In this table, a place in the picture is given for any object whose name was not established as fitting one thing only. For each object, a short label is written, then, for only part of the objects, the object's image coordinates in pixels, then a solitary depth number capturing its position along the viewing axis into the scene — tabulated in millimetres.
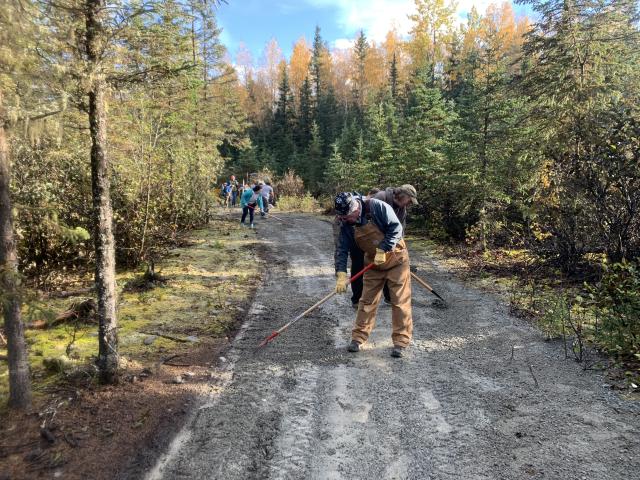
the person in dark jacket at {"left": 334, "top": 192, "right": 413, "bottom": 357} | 5020
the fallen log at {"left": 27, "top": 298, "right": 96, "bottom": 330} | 5797
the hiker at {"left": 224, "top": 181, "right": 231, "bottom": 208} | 26219
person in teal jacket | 16328
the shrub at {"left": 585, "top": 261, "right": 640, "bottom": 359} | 4555
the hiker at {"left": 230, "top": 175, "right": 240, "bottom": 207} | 26434
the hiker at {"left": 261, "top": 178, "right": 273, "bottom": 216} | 17609
